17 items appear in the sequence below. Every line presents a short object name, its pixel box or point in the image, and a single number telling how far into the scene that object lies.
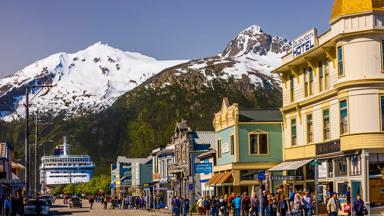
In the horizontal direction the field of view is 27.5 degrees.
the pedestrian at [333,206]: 35.97
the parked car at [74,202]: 107.62
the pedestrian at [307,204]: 40.94
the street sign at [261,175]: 40.81
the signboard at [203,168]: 60.91
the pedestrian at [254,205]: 46.81
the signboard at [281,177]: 46.31
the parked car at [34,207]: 62.97
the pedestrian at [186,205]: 59.15
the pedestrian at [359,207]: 34.38
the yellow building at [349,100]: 42.25
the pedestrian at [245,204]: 48.89
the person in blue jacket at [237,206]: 48.69
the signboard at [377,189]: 42.25
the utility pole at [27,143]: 60.22
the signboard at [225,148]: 66.44
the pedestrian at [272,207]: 45.22
